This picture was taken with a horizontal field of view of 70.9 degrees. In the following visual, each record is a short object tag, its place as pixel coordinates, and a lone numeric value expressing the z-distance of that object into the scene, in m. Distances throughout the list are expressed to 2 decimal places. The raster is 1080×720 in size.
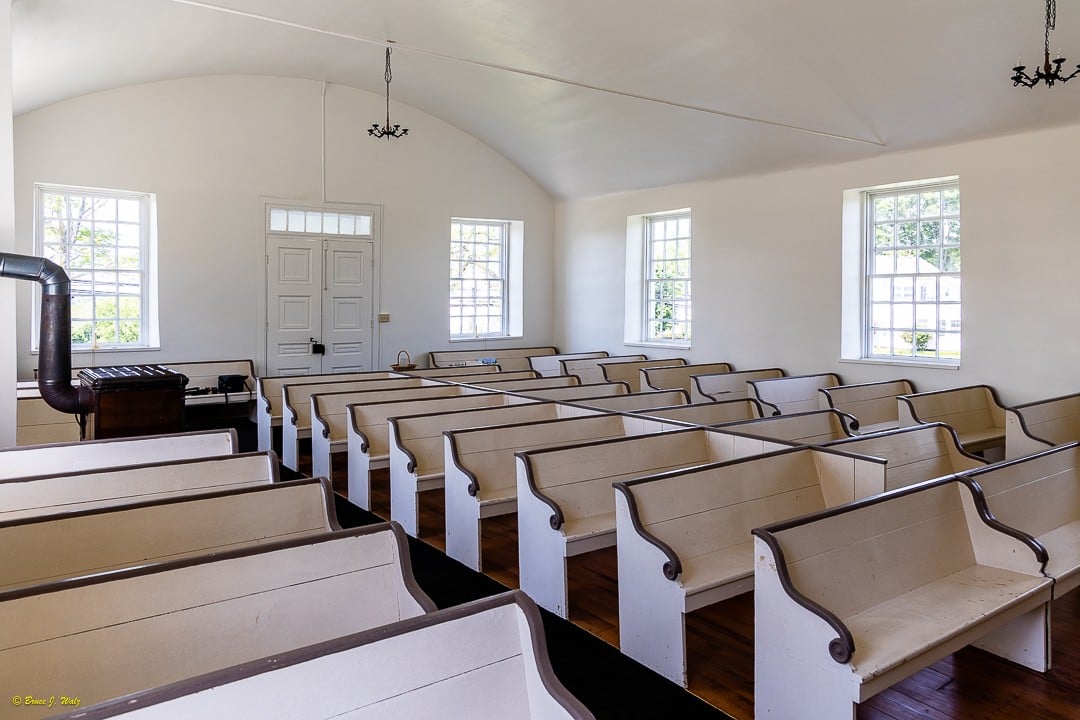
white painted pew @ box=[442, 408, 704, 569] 3.81
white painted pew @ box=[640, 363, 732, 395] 7.70
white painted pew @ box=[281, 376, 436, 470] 5.75
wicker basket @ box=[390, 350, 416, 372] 9.36
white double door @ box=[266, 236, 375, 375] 8.91
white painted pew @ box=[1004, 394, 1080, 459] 5.07
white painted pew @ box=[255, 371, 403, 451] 6.09
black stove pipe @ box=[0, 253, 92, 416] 4.68
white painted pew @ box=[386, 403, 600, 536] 4.30
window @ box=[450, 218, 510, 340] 10.35
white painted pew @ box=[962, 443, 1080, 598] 2.91
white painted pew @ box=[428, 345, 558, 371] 9.80
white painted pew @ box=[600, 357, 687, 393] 8.57
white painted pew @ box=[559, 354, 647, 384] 8.70
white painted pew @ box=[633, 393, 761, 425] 5.11
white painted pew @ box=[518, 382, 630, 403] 6.04
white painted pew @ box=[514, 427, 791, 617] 3.29
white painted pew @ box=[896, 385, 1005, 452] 5.59
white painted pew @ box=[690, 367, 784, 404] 7.07
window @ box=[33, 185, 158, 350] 7.76
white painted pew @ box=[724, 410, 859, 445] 4.41
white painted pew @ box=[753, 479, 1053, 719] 2.21
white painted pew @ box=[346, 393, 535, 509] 4.81
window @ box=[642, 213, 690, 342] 9.38
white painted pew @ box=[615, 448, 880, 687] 2.74
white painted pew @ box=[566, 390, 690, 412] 5.56
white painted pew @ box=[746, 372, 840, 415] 6.61
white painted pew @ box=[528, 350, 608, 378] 9.48
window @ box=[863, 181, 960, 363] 6.87
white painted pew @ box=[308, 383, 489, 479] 5.06
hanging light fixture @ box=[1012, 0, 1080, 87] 4.09
